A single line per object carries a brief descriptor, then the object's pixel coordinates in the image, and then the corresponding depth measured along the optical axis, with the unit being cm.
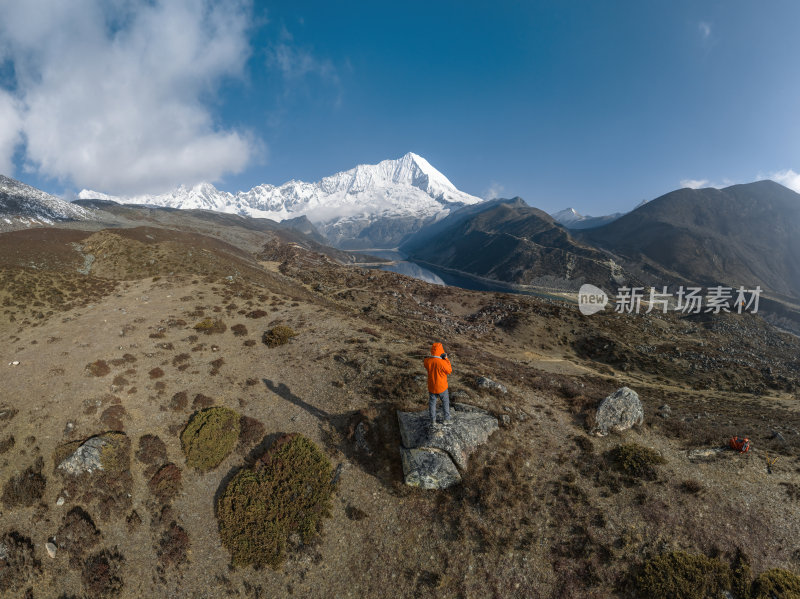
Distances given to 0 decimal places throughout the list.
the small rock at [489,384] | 1962
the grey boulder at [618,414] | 1670
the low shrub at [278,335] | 2642
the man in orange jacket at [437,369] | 1330
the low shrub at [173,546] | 1261
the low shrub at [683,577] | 954
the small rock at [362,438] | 1562
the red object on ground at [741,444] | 1446
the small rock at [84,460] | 1500
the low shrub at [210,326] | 2767
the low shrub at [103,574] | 1197
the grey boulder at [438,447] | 1348
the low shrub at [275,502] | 1280
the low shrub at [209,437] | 1606
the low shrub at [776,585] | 927
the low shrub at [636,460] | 1346
